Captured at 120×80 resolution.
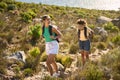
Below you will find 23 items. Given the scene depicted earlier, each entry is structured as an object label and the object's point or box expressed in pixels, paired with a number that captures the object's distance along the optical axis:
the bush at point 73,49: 6.59
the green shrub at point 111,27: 9.06
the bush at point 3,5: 13.85
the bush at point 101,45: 6.82
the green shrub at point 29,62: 5.42
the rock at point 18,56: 5.58
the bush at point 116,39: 6.58
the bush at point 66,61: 5.38
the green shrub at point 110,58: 4.57
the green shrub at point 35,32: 7.94
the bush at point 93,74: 3.95
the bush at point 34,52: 5.89
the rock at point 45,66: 5.14
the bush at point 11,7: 14.01
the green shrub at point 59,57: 5.66
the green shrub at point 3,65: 4.96
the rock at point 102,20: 12.90
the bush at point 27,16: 11.29
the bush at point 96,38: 7.66
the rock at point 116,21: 10.43
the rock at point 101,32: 7.76
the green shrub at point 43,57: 5.78
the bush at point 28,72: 5.05
